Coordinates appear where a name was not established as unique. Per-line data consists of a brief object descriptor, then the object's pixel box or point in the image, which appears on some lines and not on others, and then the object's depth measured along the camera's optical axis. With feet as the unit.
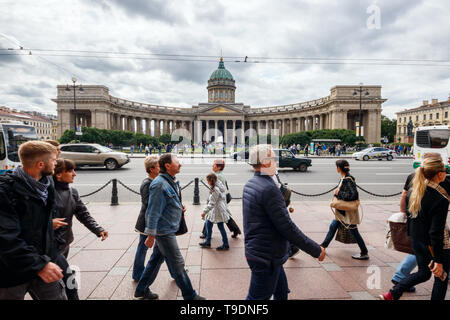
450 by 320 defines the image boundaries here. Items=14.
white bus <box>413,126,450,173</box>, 50.14
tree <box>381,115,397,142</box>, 332.16
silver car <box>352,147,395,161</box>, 97.09
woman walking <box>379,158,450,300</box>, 9.12
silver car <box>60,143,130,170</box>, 60.59
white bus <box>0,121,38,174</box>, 41.73
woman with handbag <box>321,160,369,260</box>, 14.97
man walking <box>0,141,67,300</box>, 6.37
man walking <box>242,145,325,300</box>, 8.06
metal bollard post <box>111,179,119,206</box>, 28.43
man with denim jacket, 10.33
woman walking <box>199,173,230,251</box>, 16.99
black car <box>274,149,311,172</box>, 61.62
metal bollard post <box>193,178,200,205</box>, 28.76
